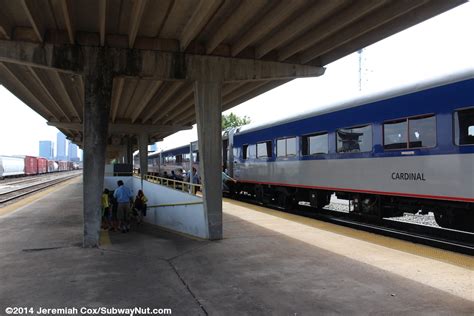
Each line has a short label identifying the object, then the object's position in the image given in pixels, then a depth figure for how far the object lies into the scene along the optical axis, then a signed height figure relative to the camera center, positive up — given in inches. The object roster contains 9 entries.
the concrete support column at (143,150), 1264.8 +52.9
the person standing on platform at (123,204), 513.9 -41.5
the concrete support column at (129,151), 1822.1 +71.3
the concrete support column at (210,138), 429.4 +28.3
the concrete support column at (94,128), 403.5 +36.5
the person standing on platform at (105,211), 522.6 -50.0
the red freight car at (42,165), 3315.5 +29.8
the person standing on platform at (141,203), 575.3 -44.9
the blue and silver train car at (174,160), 1258.0 +24.3
